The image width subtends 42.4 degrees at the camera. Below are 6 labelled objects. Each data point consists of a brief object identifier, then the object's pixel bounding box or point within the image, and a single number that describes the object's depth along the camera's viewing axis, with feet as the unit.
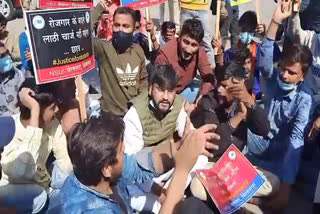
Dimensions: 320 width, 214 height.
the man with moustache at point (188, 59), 12.65
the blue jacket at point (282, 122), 9.99
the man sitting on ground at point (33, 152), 8.23
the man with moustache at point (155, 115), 9.86
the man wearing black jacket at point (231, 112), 10.21
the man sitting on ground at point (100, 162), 6.11
